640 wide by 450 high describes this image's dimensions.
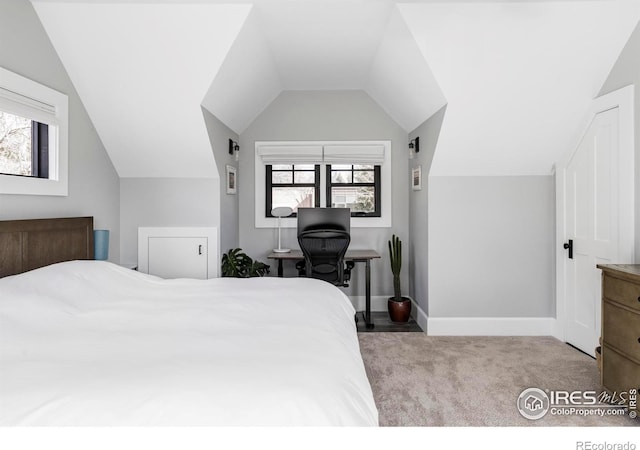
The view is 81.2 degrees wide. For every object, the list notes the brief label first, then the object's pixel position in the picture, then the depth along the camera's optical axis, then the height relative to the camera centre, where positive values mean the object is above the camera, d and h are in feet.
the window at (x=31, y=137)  7.60 +1.99
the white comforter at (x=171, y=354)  3.20 -1.48
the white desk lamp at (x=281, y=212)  14.21 +0.50
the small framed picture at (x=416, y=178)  13.14 +1.71
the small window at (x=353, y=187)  15.44 +1.57
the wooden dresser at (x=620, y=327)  6.91 -1.99
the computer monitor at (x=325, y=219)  13.43 +0.22
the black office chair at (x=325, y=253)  12.15 -0.92
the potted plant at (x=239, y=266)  12.43 -1.41
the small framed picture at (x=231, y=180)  13.23 +1.67
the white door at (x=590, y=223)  9.46 +0.05
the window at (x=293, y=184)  15.46 +1.70
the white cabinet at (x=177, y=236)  12.11 -0.36
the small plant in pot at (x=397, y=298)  13.51 -2.74
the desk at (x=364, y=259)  13.14 -1.20
